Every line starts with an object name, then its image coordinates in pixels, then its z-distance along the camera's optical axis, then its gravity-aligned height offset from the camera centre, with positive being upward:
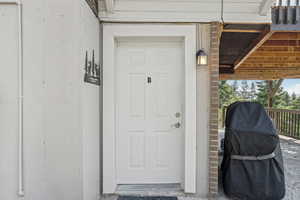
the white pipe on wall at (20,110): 1.92 -0.13
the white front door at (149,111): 2.81 -0.19
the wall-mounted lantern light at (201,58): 2.53 +0.54
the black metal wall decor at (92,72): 2.06 +0.31
